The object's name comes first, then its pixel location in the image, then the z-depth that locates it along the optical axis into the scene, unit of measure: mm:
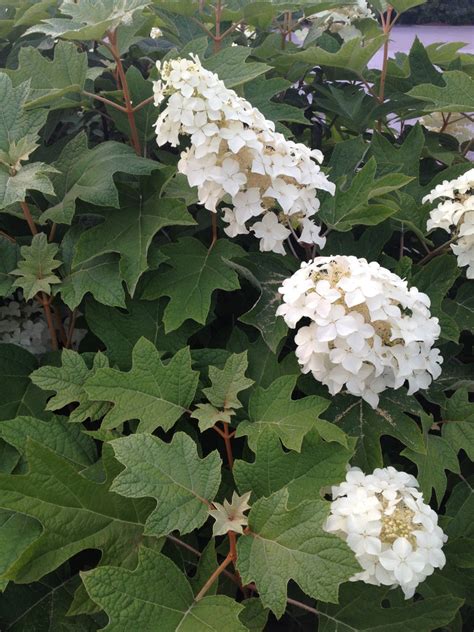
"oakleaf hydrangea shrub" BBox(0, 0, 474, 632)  892
